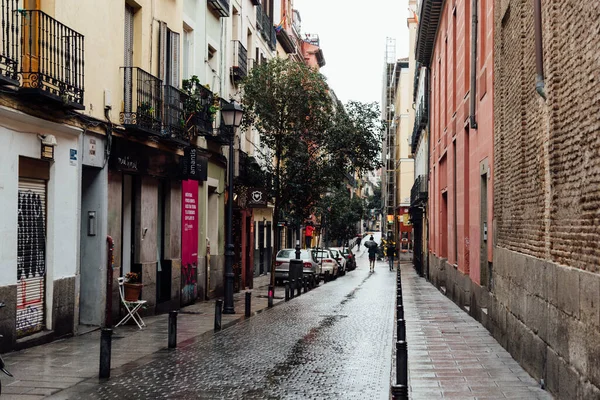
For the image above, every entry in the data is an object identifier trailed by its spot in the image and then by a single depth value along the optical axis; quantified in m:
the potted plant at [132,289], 14.80
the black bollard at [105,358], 9.73
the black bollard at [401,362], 7.06
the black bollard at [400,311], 10.57
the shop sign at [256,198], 26.44
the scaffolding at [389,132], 91.50
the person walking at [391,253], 51.66
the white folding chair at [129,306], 14.78
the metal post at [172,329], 12.45
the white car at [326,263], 38.55
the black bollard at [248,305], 18.16
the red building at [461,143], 16.27
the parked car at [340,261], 44.22
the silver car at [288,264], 33.19
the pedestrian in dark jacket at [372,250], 50.15
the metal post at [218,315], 15.30
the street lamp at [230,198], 18.66
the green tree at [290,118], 27.17
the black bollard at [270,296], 21.12
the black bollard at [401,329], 9.15
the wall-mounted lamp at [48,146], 12.46
